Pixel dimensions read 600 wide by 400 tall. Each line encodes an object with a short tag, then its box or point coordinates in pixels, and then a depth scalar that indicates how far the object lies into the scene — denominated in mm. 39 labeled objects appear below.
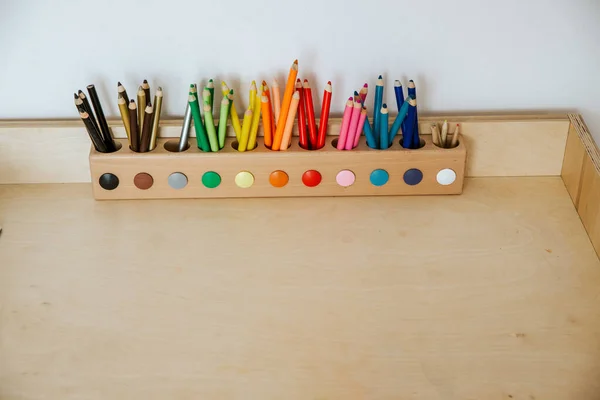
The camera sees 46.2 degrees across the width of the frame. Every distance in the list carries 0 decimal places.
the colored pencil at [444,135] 928
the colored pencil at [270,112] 892
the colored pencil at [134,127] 881
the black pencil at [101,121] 880
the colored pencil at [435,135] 934
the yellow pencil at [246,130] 895
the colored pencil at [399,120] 890
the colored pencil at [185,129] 920
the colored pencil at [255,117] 910
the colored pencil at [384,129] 890
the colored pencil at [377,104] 896
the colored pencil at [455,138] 928
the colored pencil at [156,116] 892
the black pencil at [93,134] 876
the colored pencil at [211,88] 907
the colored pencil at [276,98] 895
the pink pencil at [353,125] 880
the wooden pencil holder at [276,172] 916
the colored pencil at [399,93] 898
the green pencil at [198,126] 884
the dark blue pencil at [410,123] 890
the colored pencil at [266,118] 885
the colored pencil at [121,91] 885
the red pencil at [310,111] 897
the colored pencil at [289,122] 881
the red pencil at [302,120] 904
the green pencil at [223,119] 887
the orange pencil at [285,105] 864
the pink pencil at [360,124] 888
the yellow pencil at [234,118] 899
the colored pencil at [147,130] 890
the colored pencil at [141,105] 893
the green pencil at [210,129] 890
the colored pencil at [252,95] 900
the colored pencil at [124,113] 880
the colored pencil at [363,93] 890
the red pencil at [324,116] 889
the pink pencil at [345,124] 881
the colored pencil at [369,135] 908
